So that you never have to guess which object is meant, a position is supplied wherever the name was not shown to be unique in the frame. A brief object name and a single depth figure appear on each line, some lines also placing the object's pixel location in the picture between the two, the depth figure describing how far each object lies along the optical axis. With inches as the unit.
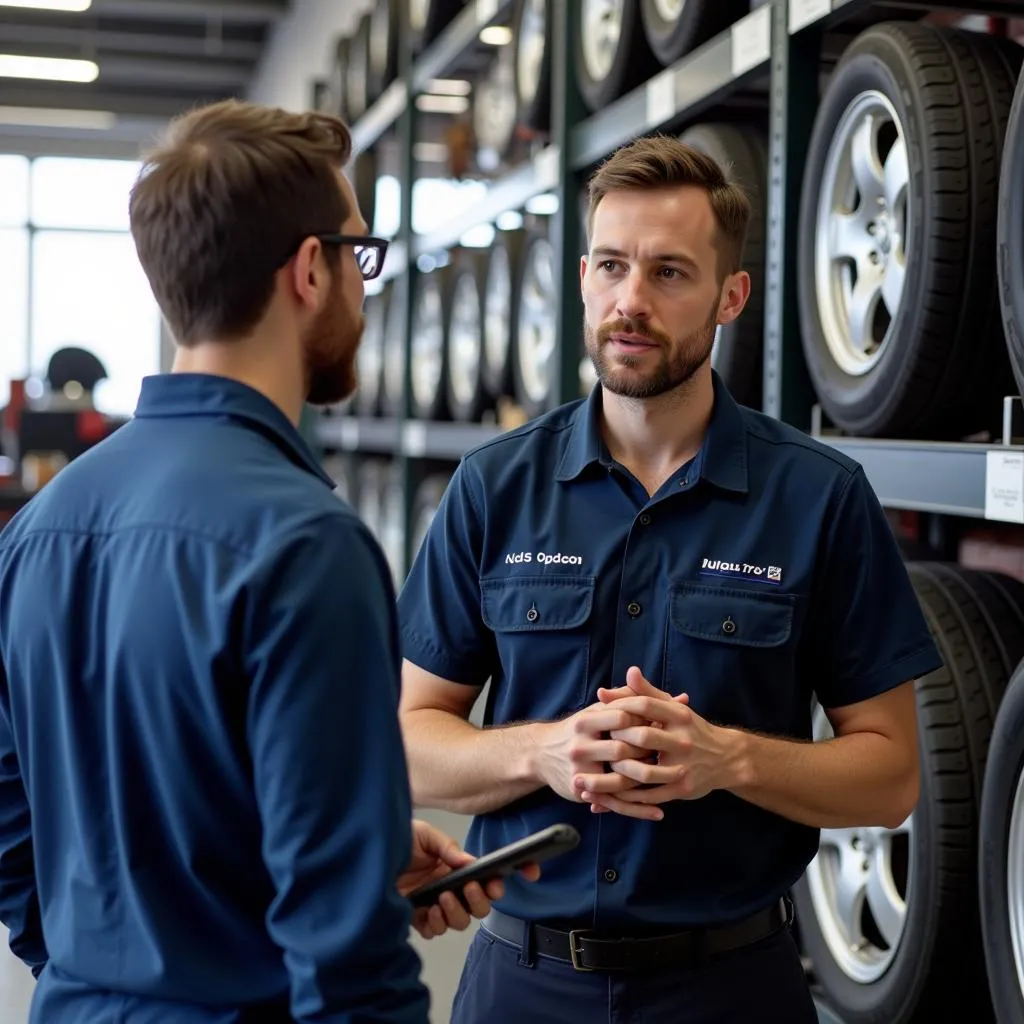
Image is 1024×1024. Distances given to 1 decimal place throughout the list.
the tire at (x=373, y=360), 284.2
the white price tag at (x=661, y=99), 124.0
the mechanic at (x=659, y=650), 66.6
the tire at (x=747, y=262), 120.2
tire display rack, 83.7
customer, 44.3
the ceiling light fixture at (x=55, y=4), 415.2
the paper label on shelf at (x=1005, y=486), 78.9
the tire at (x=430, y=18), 229.5
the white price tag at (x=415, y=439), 228.2
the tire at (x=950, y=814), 90.2
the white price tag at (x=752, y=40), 108.0
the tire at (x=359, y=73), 283.8
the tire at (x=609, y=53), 140.5
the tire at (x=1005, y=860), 81.3
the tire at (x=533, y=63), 173.2
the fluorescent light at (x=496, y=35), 224.4
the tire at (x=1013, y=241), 78.4
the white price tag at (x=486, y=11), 191.9
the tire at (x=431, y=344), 231.5
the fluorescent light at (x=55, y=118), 598.5
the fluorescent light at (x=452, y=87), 303.5
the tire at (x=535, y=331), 184.4
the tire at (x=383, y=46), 260.5
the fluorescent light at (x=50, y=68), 498.3
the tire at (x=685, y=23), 123.0
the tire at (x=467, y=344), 212.4
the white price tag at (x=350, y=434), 290.4
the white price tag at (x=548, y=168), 159.9
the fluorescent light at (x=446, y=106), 361.7
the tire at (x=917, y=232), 88.3
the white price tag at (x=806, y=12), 99.4
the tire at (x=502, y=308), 194.1
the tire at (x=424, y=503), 241.9
